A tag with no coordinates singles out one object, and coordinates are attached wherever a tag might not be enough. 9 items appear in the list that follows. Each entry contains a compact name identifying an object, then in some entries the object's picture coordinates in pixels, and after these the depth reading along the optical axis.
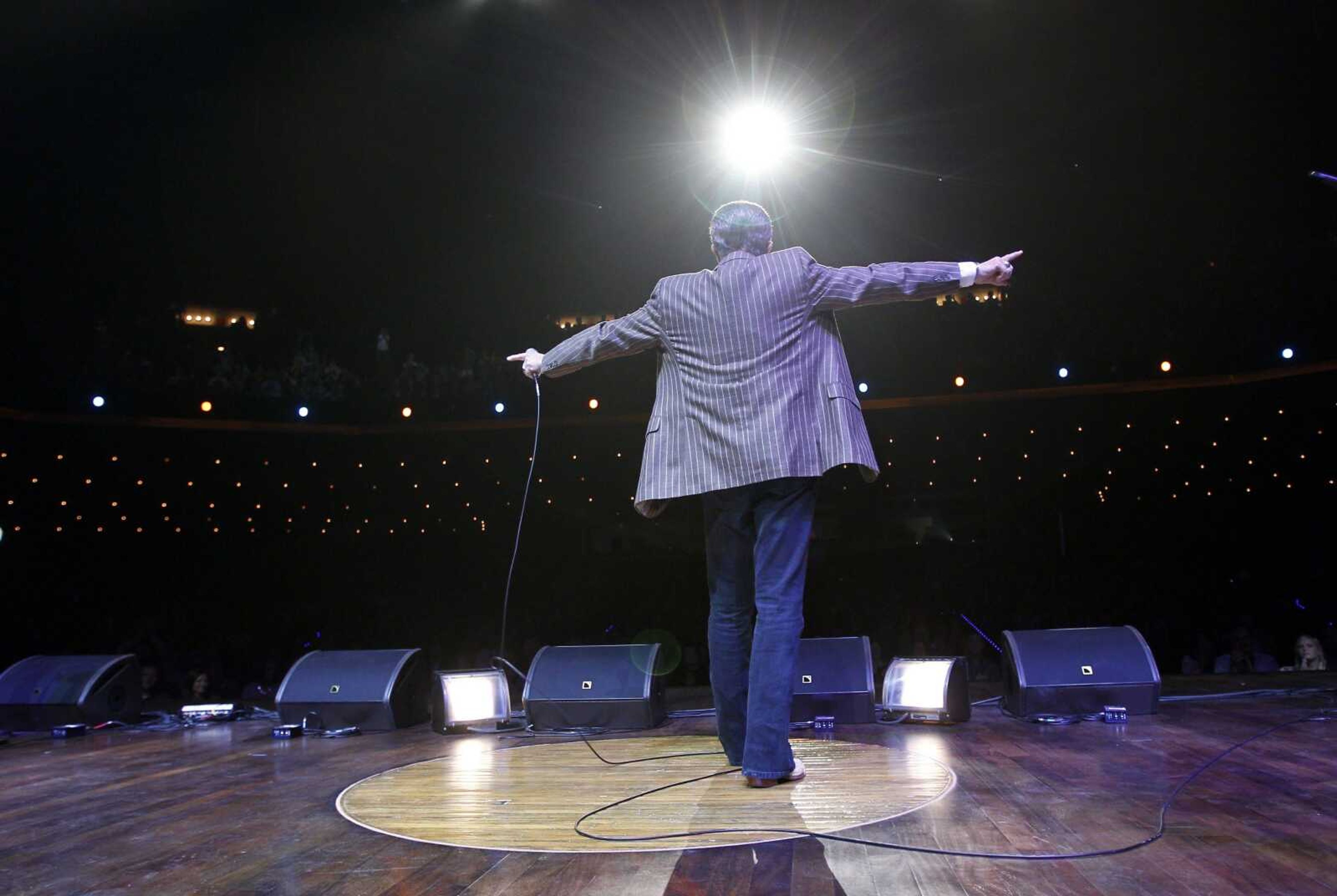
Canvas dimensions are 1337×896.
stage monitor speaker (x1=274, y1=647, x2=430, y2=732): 3.99
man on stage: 2.11
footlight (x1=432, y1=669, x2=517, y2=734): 3.85
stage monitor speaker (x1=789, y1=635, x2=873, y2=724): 3.63
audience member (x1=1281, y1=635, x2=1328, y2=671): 5.86
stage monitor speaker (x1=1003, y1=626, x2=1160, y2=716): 3.59
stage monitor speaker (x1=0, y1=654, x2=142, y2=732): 4.36
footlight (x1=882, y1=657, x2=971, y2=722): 3.57
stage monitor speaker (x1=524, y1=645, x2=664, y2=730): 3.72
